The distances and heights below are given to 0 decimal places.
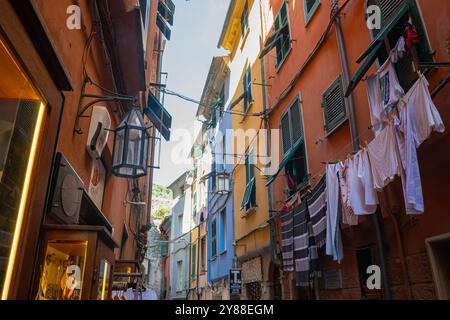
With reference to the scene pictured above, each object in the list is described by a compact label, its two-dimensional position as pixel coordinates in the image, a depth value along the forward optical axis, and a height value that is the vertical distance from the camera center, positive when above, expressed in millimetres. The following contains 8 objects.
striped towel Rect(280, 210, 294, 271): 7961 +1259
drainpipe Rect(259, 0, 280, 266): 9710 +3050
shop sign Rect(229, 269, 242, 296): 12430 +625
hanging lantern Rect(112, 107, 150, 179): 4898 +1995
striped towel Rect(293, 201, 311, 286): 7160 +1059
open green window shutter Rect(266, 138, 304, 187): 8852 +3350
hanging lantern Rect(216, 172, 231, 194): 15574 +4772
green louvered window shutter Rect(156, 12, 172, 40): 14514 +10670
